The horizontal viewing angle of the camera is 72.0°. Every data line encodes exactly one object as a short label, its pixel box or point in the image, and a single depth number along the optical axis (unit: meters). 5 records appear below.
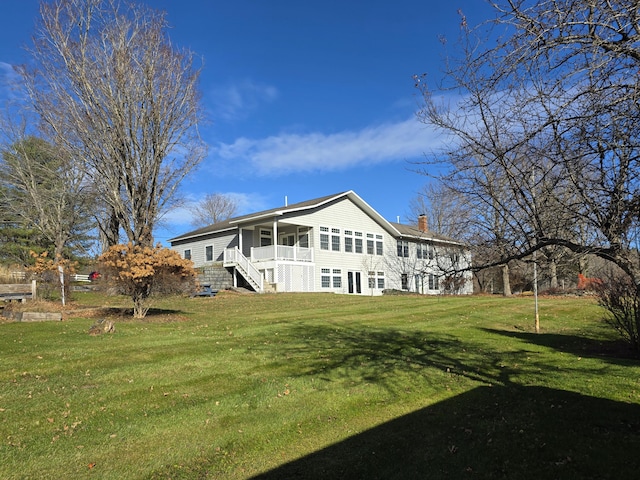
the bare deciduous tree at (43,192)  24.09
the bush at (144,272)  11.70
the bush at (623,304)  8.60
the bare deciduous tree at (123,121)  14.55
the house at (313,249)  27.16
